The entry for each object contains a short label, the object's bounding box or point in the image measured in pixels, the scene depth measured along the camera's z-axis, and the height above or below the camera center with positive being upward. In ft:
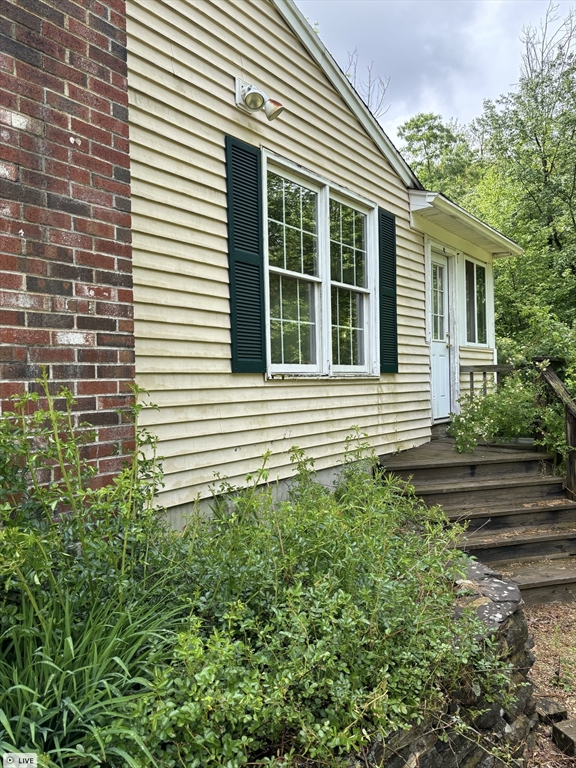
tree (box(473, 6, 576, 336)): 43.01 +16.36
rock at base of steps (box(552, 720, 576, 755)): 9.00 -5.90
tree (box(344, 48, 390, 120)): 65.41 +34.56
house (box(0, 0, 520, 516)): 8.66 +3.38
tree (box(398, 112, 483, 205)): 77.20 +31.97
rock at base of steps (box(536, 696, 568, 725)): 9.83 -5.96
